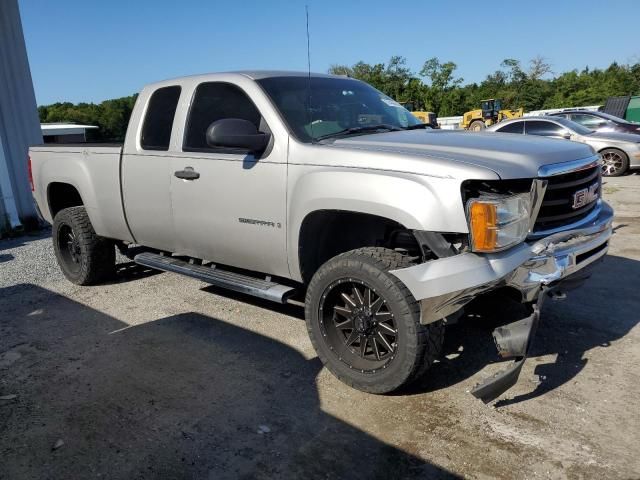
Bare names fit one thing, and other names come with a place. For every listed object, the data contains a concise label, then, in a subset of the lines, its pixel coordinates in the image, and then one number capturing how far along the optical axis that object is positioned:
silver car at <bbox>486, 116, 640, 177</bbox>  12.20
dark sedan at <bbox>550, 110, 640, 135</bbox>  12.91
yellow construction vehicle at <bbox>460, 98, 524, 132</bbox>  30.28
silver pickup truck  2.84
